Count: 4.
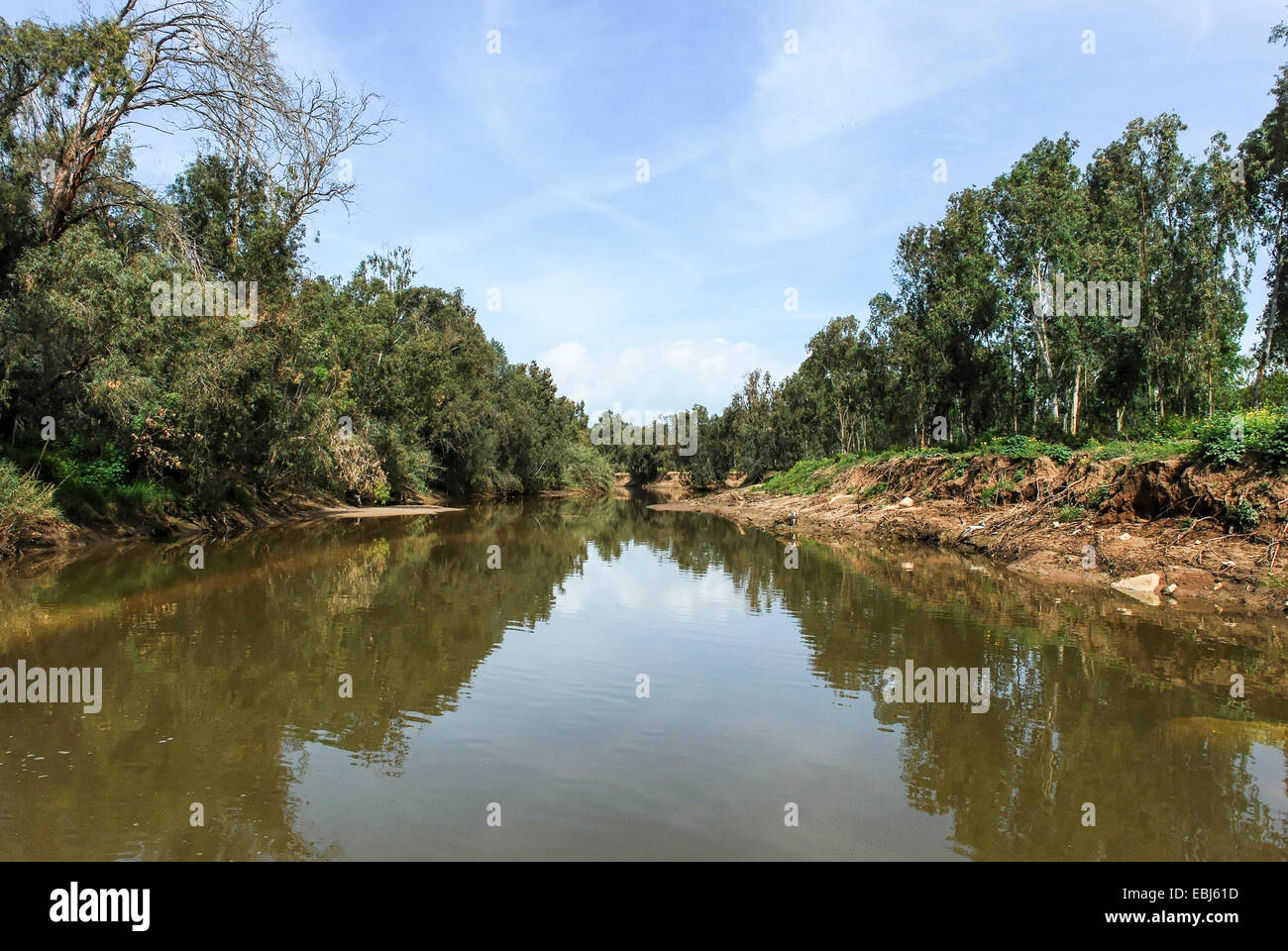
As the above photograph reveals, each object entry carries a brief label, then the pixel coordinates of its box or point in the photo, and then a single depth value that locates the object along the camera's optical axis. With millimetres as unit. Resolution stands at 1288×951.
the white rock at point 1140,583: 16250
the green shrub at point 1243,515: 16250
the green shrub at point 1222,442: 17406
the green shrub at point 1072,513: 20864
